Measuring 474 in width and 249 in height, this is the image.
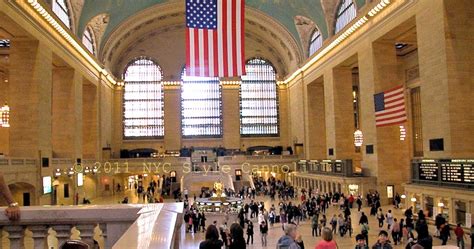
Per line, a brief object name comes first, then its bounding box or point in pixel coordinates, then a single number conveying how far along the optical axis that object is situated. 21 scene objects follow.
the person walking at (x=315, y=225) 17.03
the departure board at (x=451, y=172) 15.91
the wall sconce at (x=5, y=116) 23.33
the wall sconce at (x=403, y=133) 27.27
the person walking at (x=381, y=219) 17.68
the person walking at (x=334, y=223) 16.92
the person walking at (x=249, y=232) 15.49
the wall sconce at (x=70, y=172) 27.78
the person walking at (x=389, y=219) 16.12
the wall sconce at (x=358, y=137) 31.19
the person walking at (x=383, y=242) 7.22
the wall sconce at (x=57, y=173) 25.44
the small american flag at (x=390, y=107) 19.19
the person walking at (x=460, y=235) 13.00
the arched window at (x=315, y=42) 35.72
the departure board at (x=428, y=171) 17.70
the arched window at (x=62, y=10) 26.83
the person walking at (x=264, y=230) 15.41
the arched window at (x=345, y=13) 29.06
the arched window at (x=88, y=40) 34.17
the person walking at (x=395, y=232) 14.67
